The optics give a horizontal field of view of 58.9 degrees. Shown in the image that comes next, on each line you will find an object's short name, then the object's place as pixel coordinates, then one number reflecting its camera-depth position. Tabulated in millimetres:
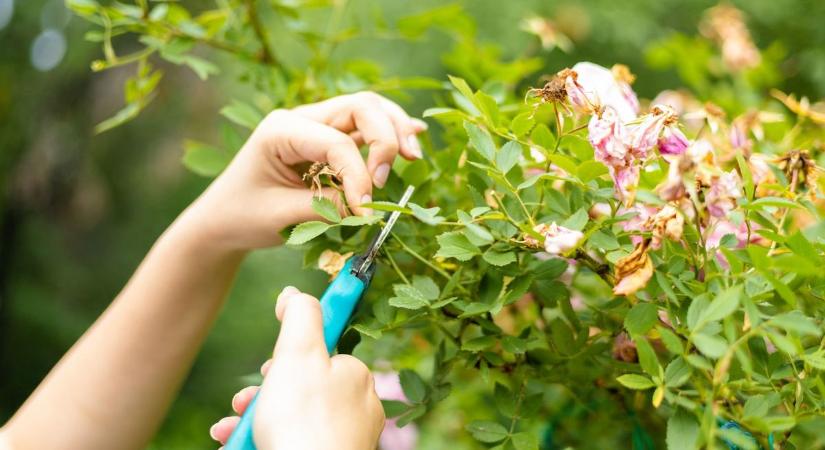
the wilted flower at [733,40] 1155
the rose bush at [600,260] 398
